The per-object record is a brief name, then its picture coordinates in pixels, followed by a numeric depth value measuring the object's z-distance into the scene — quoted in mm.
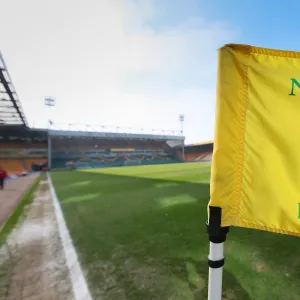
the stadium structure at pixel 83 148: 48906
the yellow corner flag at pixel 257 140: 1174
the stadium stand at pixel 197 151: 66112
